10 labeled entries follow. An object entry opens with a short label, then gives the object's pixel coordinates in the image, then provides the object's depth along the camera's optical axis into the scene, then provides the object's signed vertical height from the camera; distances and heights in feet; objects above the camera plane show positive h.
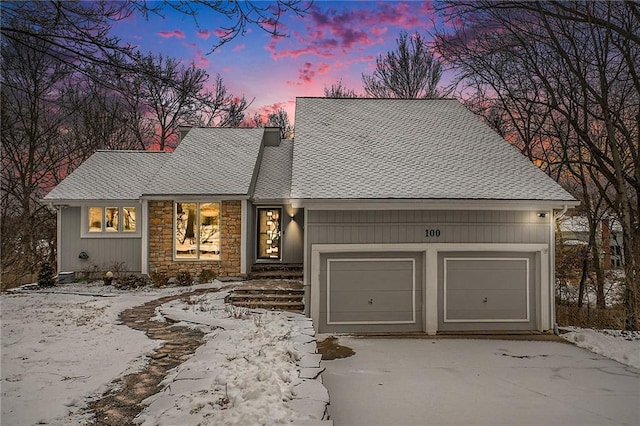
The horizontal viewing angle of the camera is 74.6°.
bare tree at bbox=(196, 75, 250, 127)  75.31 +21.99
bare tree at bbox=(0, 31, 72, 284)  57.72 +9.57
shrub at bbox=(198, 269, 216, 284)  42.24 -4.94
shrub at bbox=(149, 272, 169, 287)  41.39 -5.15
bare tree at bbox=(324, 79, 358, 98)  83.71 +27.58
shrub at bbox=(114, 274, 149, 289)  40.80 -5.34
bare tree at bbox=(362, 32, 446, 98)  74.08 +28.20
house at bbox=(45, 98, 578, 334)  31.09 +0.91
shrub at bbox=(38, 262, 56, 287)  42.50 -4.95
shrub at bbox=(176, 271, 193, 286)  41.32 -4.96
